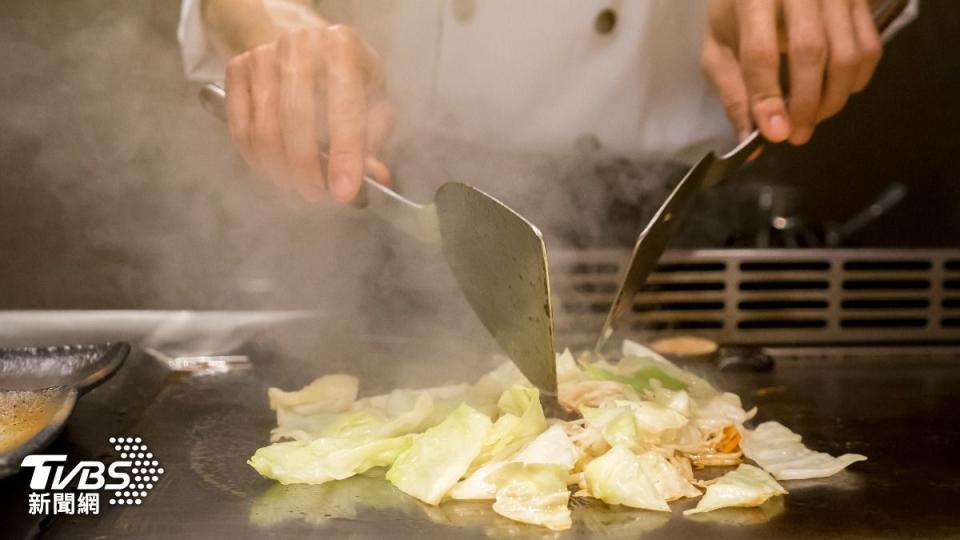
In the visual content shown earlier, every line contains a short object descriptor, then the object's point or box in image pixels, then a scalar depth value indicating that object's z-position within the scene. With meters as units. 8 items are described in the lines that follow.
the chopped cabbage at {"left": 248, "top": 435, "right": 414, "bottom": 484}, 1.40
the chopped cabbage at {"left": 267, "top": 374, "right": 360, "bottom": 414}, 1.50
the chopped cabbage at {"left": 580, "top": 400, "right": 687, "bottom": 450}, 1.41
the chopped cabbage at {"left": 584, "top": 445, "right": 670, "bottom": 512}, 1.37
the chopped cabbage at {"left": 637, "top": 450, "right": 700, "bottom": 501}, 1.38
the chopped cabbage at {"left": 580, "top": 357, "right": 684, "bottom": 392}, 1.52
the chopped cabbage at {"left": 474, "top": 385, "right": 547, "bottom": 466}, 1.41
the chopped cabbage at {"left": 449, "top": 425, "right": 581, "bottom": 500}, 1.38
